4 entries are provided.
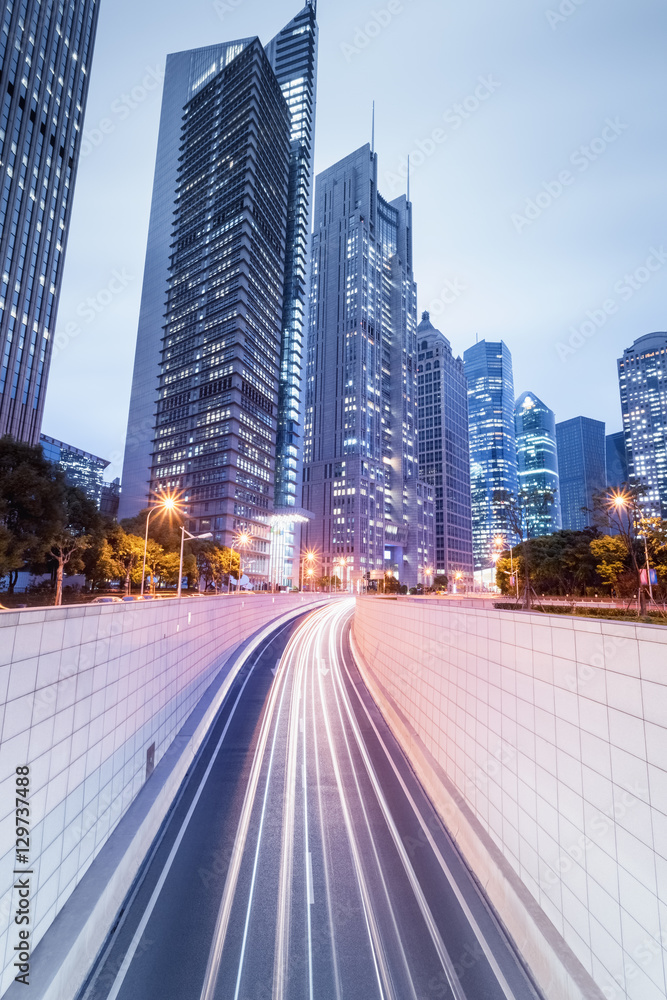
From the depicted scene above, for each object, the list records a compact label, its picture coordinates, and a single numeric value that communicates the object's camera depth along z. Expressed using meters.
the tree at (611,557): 46.81
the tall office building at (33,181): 78.38
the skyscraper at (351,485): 183.12
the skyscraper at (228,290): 139.62
